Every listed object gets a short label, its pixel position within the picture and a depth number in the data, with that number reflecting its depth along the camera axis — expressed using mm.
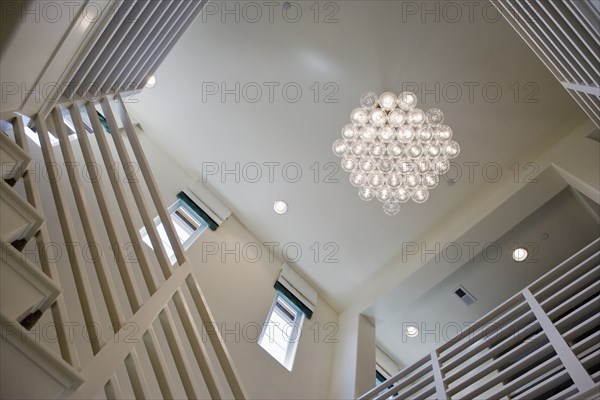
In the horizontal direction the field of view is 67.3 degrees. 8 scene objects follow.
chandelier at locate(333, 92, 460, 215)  3943
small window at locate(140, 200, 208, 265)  4961
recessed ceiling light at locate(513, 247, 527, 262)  5316
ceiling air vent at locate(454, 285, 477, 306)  5719
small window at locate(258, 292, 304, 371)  4957
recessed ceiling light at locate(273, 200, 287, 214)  5732
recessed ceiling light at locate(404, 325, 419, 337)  6059
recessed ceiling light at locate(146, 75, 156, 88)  4984
